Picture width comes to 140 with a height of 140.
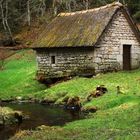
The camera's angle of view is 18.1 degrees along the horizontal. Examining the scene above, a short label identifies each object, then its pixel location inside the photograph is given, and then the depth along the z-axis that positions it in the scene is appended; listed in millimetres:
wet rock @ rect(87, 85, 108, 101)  26797
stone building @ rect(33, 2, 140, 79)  35625
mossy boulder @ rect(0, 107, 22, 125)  21953
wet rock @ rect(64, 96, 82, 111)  26169
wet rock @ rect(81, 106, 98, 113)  23784
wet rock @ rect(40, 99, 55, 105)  29250
